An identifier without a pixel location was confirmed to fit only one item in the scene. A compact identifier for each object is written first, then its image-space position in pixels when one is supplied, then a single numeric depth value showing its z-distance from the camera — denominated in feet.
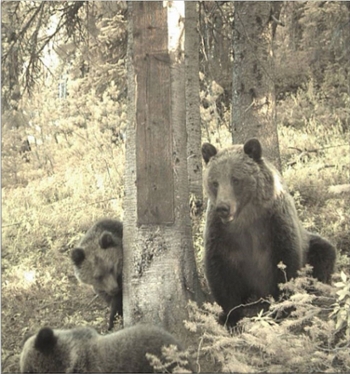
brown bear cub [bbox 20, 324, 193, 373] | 15.89
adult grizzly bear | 19.79
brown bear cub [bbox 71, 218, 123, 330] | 21.17
